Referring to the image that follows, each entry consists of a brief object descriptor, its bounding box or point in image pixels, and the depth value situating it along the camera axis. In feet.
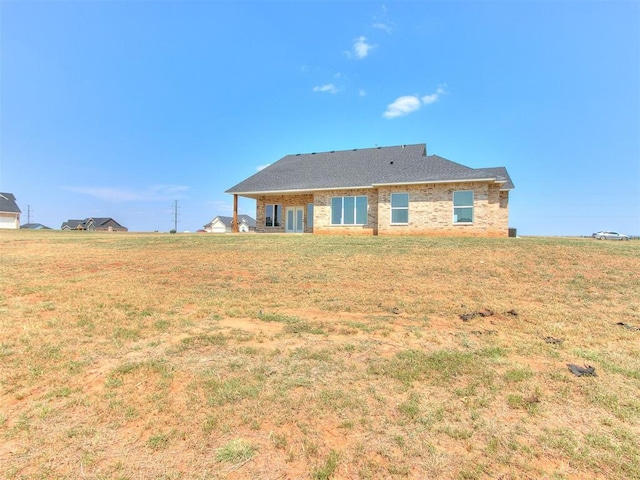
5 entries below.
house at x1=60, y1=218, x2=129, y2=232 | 211.41
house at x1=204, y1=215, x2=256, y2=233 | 190.13
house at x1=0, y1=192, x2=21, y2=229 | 137.82
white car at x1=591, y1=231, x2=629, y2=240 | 136.44
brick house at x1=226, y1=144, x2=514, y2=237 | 55.93
